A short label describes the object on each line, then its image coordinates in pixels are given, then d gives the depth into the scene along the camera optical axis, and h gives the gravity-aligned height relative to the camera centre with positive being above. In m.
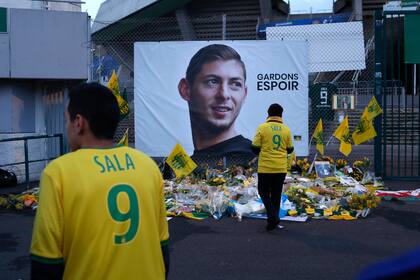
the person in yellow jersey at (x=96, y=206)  2.57 -0.36
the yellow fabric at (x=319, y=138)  12.21 -0.23
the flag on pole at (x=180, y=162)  11.33 -0.68
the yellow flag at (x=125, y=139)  11.07 -0.23
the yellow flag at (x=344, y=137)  12.09 -0.21
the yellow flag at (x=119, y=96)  11.27 +0.62
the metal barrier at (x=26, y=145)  10.55 -0.30
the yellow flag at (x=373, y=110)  11.72 +0.34
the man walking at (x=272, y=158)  8.03 -0.43
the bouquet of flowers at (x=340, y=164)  12.44 -0.79
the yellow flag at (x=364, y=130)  11.80 -0.06
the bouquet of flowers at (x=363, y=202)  9.16 -1.18
